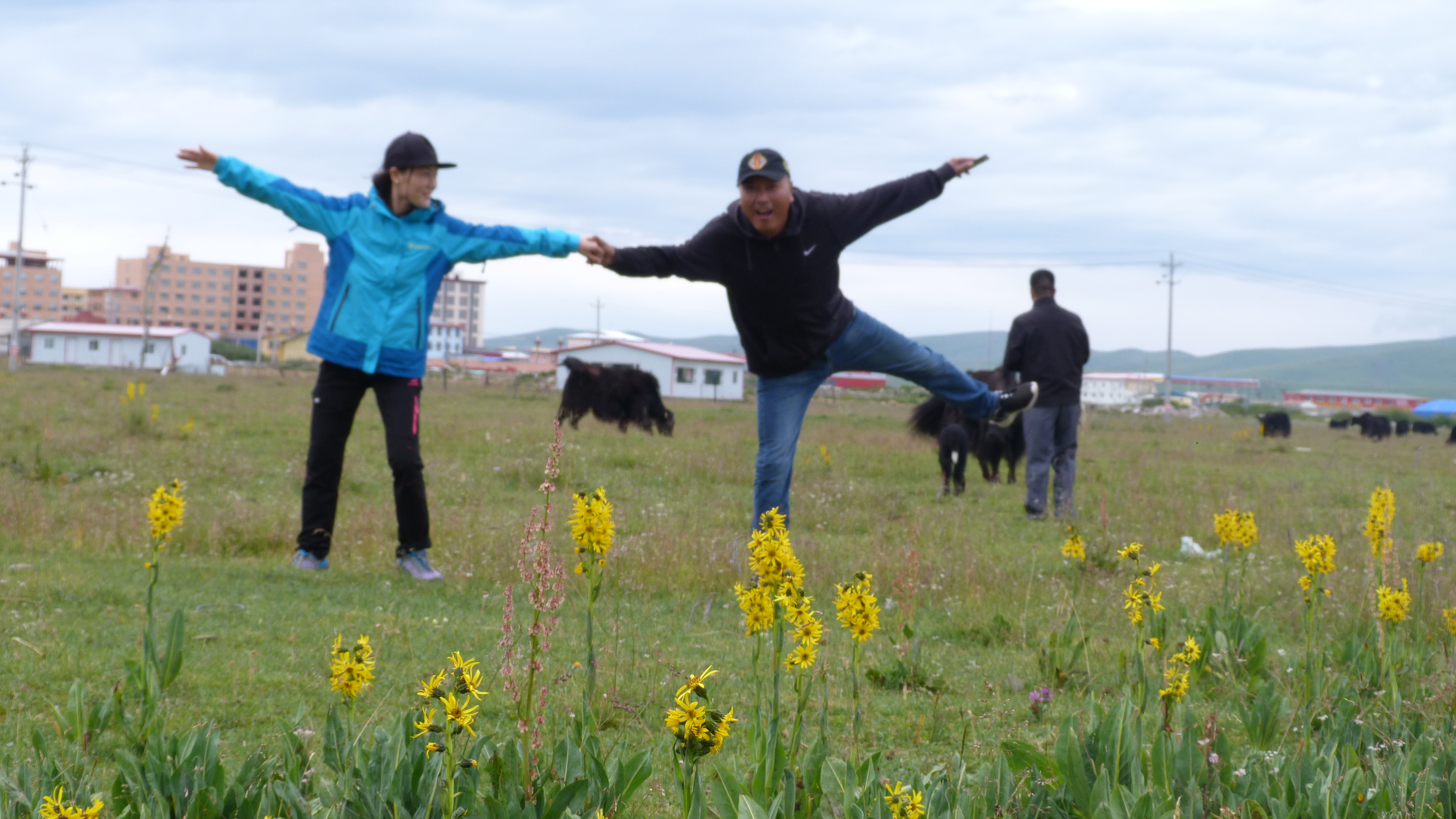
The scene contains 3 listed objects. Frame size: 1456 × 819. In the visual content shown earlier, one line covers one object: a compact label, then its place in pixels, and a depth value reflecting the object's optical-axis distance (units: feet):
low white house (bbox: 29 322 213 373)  305.12
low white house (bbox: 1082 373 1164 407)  505.25
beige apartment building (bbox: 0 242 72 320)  560.20
